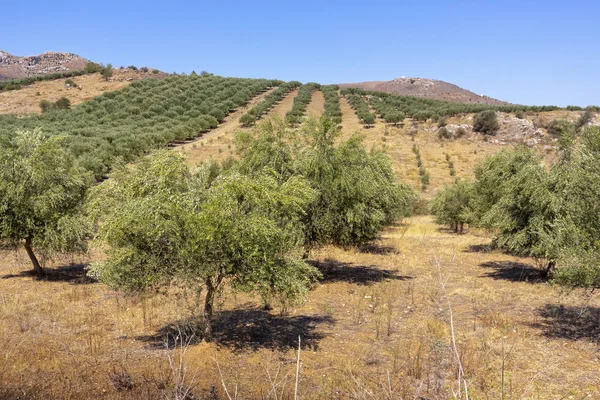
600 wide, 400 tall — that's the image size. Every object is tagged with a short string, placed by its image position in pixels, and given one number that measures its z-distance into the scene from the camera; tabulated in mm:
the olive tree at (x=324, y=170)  16656
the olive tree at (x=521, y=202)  16906
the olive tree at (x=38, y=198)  16734
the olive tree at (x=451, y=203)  33359
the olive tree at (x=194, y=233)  9766
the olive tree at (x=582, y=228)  10580
